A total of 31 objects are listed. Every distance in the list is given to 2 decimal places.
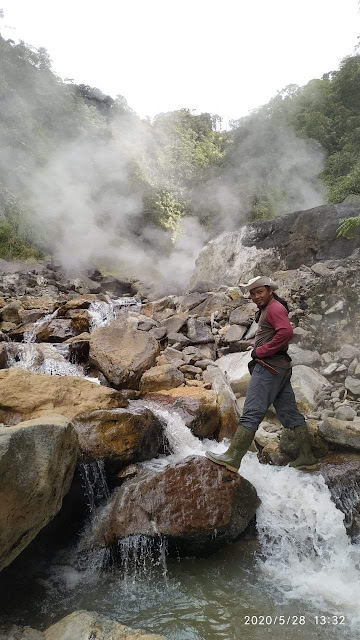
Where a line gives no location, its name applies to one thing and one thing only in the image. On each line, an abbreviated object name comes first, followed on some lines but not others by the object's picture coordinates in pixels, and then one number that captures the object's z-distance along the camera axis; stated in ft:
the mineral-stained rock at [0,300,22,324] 27.63
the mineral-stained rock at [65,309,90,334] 26.45
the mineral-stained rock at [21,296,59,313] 31.28
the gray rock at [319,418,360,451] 13.56
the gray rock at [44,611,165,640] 6.79
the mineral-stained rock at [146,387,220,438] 16.24
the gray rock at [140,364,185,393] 18.85
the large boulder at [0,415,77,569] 7.28
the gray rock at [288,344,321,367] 19.20
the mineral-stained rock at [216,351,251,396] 18.88
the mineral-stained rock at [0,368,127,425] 13.16
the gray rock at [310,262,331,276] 25.74
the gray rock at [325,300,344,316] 21.18
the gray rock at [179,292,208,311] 30.12
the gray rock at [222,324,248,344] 23.00
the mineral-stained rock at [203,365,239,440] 16.84
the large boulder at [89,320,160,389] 19.27
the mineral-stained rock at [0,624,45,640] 7.17
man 11.72
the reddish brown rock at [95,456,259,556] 10.45
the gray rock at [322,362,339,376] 18.13
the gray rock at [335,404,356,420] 14.99
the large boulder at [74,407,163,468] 12.07
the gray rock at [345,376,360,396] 16.22
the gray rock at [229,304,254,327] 23.93
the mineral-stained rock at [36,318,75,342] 24.27
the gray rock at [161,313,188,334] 25.28
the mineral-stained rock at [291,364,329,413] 16.65
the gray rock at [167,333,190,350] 23.43
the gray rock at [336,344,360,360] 18.28
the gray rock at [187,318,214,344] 23.84
